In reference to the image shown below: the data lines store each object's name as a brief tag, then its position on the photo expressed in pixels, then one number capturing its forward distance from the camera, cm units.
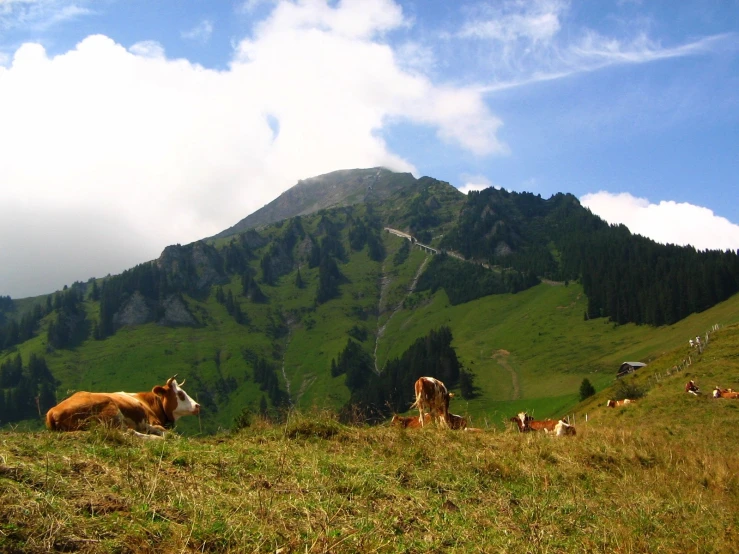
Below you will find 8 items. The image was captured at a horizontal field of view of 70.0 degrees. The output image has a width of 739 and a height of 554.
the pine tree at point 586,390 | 6944
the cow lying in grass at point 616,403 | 3458
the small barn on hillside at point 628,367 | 8231
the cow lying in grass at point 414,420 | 1895
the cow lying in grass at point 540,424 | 2226
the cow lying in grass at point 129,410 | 989
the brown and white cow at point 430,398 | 1931
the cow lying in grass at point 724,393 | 2915
